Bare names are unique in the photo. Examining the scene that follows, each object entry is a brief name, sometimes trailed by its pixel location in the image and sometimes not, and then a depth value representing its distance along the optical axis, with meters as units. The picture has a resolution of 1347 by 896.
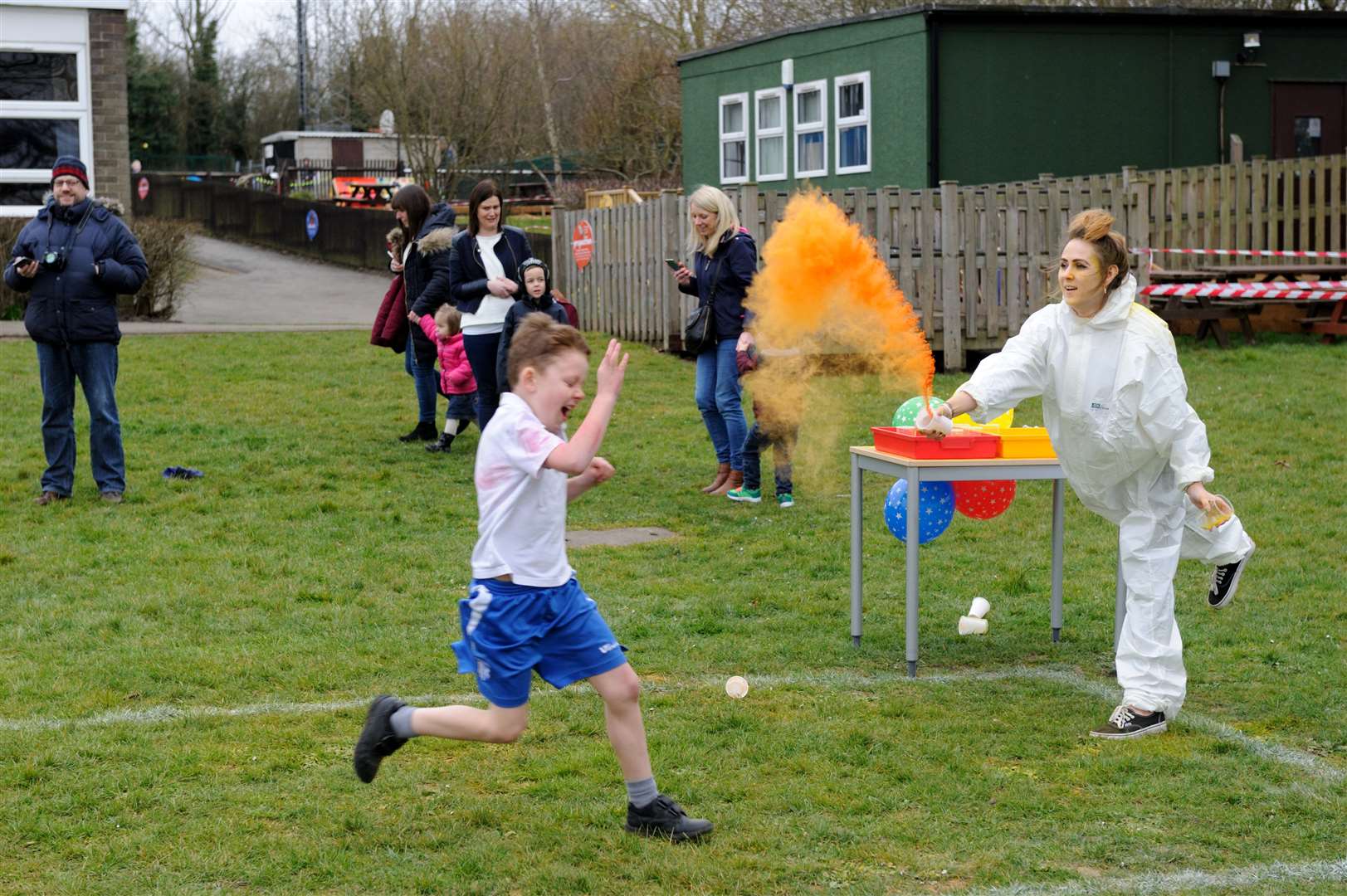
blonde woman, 9.92
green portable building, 21.88
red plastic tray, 6.45
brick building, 22.38
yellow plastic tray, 6.52
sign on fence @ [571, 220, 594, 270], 20.88
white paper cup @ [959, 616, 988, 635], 7.13
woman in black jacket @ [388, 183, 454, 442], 12.22
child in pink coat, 12.15
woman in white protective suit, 5.51
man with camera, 10.01
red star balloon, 7.27
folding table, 6.41
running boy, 4.52
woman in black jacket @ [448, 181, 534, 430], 10.62
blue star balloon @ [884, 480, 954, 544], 6.96
